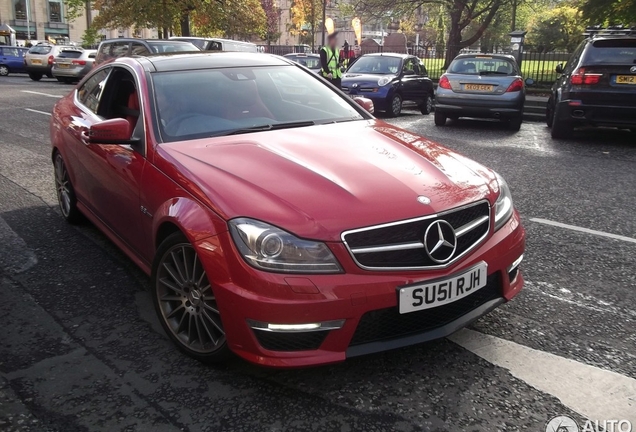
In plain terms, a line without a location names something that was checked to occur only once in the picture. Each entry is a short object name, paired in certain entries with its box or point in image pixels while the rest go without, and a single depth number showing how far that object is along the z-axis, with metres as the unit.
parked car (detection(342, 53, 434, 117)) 14.92
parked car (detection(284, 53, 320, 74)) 24.23
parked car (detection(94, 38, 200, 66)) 15.72
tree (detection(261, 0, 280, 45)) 70.75
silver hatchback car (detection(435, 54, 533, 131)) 12.27
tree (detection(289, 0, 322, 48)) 58.13
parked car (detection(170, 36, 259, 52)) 18.88
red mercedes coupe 2.69
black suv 9.53
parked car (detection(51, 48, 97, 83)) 26.81
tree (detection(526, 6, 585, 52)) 45.16
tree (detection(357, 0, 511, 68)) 27.29
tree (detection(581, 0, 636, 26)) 14.00
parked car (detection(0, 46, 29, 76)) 33.03
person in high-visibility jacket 13.67
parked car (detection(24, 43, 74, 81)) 29.36
